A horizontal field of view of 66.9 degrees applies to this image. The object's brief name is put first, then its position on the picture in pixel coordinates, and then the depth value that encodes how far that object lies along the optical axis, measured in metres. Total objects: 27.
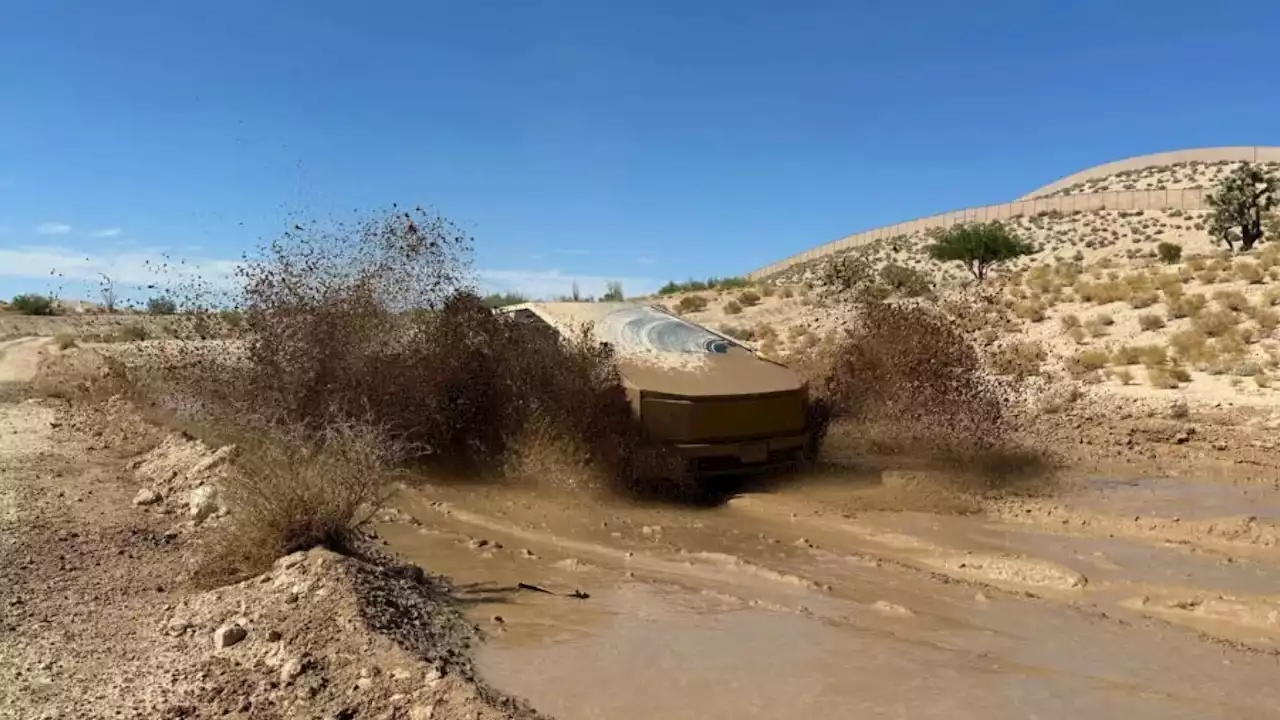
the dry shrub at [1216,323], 16.80
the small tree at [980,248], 37.97
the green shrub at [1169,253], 29.50
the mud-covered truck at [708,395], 7.76
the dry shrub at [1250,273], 20.50
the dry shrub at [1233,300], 18.28
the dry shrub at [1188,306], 18.56
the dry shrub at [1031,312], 20.90
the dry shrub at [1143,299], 19.88
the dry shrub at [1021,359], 15.98
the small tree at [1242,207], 37.72
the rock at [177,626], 4.54
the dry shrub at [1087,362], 16.06
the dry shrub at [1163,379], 14.32
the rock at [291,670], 3.87
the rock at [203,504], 6.71
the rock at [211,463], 7.81
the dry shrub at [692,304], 30.30
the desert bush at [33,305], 46.06
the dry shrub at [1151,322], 18.42
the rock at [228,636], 4.28
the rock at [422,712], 3.50
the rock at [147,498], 7.49
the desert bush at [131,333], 24.85
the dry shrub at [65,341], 26.37
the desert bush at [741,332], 23.21
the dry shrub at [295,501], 5.32
